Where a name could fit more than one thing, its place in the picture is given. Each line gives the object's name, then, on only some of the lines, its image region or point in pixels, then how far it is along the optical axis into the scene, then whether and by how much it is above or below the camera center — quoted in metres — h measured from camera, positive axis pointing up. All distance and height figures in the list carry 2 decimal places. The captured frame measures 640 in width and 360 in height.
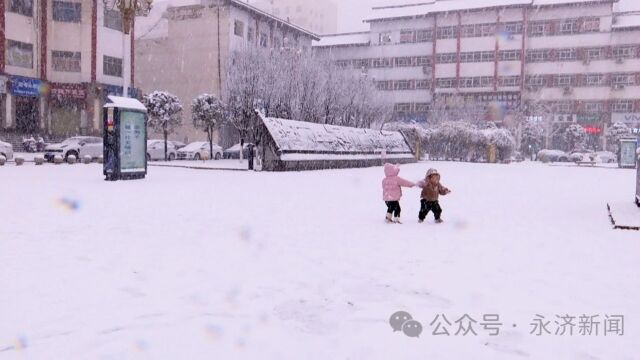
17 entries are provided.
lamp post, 17.16 +4.27
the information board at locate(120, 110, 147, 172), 15.51 +0.04
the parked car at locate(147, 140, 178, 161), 30.36 -0.36
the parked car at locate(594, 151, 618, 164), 43.53 -0.38
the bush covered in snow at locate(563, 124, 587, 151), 50.34 +1.38
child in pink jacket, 8.42 -0.66
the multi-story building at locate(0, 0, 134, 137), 33.44 +5.12
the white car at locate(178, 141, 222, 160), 33.47 -0.41
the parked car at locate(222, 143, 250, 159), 36.87 -0.54
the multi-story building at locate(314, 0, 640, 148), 51.28 +9.11
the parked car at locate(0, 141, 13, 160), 23.77 -0.40
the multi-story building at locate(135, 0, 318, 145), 45.09 +8.70
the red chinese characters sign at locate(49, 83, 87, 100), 35.56 +3.34
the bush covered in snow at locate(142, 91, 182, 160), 32.62 +2.14
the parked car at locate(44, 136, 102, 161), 25.41 -0.27
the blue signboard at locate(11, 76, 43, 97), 32.94 +3.41
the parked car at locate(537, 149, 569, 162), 44.85 -0.39
